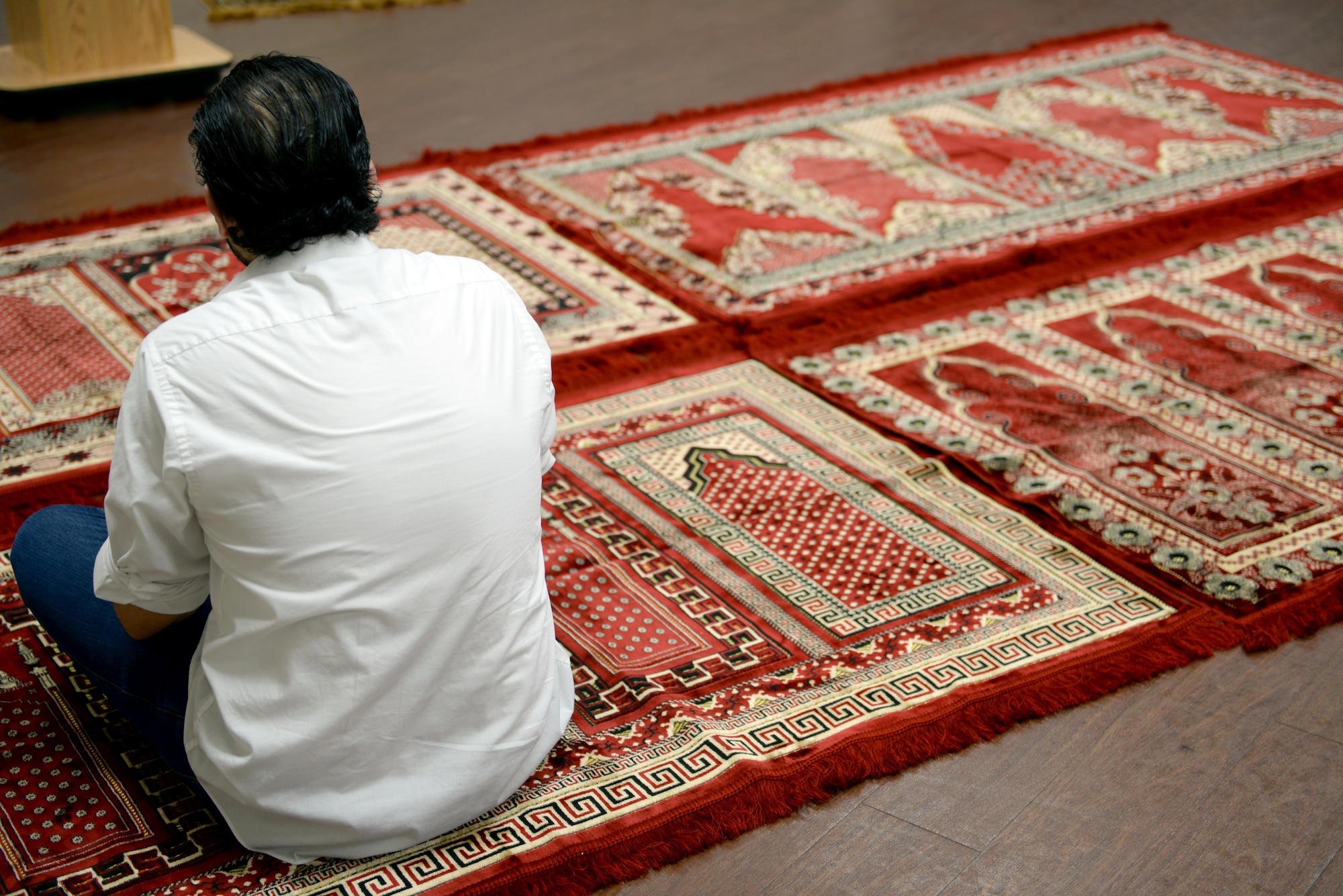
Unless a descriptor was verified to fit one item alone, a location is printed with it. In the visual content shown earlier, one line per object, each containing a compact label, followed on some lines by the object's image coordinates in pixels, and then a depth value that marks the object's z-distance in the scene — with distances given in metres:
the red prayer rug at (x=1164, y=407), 2.50
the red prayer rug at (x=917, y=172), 3.66
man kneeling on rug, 1.43
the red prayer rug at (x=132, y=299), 2.72
